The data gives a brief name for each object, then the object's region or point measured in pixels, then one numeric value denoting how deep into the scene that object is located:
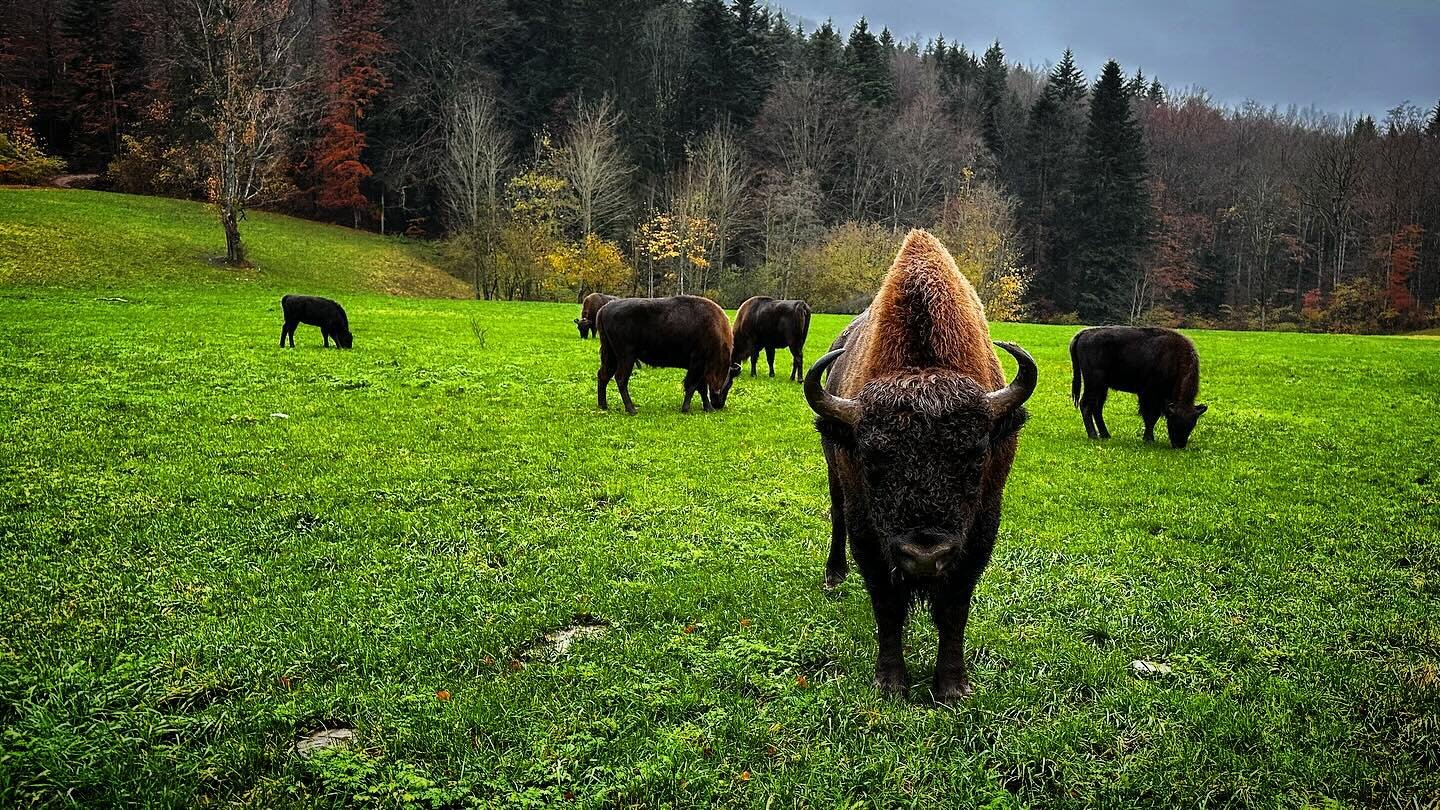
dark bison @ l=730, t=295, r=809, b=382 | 17.31
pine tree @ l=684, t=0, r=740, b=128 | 55.44
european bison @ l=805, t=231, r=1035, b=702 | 3.52
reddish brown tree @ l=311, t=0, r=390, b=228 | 48.50
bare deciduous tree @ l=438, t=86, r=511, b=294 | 39.66
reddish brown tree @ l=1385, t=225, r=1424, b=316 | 48.12
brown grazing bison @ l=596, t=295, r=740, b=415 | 12.46
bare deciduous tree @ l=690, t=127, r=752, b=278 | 45.22
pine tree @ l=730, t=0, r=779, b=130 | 56.06
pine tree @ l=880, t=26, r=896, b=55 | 77.19
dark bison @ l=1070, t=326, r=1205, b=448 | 11.03
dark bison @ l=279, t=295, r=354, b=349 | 18.27
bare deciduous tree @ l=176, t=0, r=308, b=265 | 30.77
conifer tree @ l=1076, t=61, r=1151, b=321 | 58.50
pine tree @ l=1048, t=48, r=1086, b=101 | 72.00
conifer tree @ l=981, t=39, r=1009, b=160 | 67.12
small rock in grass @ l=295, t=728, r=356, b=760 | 3.41
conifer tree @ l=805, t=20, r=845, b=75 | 61.06
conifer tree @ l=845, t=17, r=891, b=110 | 60.69
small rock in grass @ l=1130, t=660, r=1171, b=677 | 4.39
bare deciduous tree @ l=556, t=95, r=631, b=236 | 40.97
